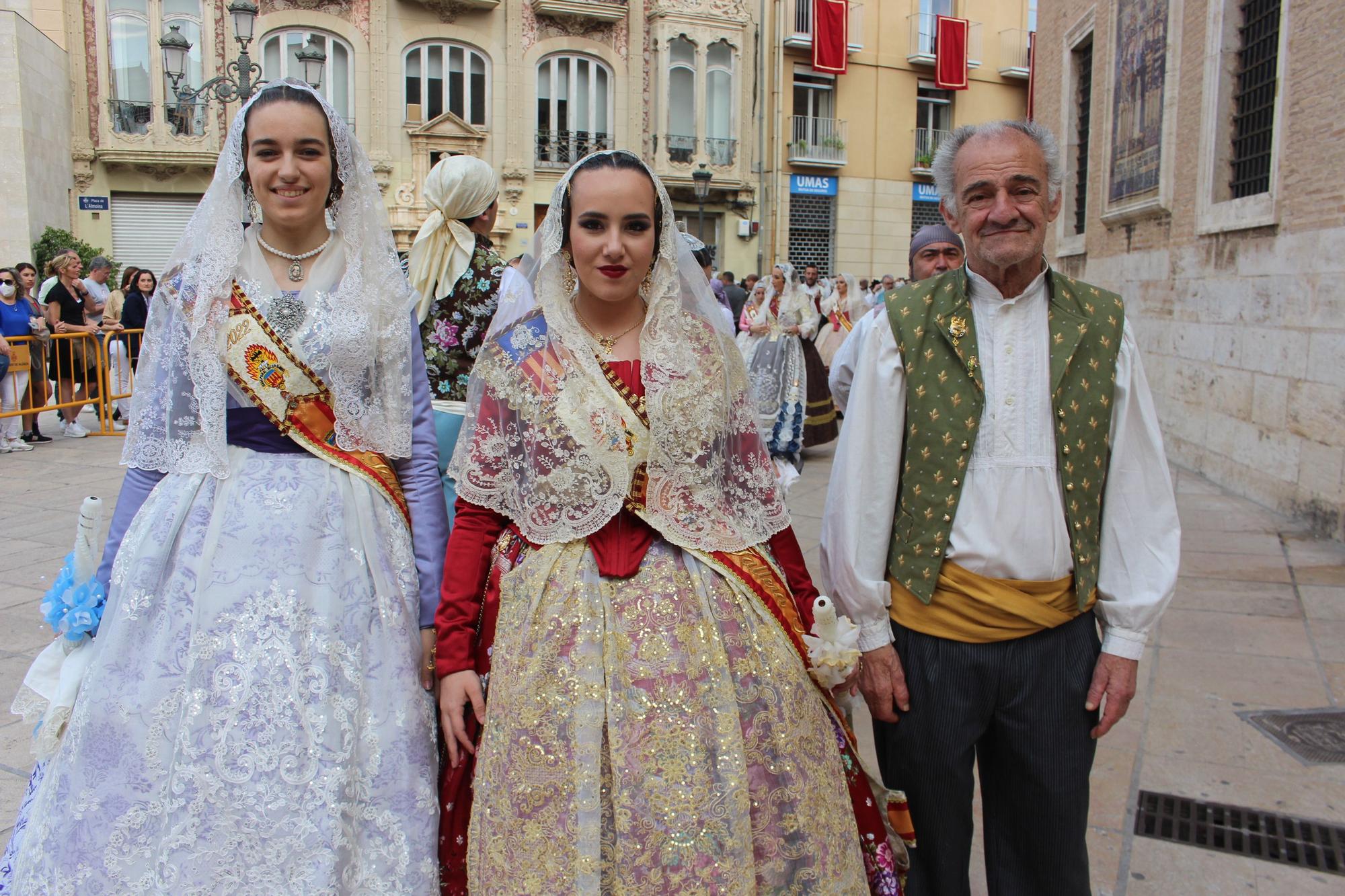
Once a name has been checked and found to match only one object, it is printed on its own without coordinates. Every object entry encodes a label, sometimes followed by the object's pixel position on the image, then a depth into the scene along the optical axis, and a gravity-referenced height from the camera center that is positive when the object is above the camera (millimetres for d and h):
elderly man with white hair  2004 -361
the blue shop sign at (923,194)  27938 +3423
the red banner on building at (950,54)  27516 +7065
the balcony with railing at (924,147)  27484 +4666
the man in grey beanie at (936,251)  3953 +270
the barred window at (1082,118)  12258 +2412
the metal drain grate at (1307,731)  3486 -1403
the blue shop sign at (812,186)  26859 +3464
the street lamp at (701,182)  19891 +2626
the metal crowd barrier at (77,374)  10133 -611
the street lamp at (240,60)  10562 +2749
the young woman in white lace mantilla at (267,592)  1929 -541
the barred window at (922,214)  28250 +2953
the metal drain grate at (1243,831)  2900 -1453
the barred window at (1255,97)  7445 +1670
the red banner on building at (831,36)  26406 +7206
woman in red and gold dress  1821 -556
